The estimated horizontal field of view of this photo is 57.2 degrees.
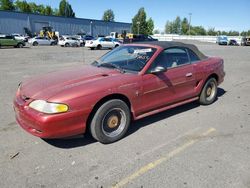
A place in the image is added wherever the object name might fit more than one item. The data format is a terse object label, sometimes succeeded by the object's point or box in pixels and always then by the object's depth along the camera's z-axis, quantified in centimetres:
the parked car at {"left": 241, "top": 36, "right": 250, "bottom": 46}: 4675
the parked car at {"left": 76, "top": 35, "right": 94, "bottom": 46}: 3319
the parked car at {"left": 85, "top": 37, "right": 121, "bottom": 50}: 2641
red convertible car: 317
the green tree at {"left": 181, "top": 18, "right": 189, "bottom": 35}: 11971
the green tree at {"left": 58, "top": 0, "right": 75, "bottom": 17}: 8431
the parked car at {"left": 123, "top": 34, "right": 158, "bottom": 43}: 3404
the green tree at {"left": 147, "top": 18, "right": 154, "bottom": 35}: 9281
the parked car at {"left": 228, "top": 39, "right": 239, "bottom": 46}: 4868
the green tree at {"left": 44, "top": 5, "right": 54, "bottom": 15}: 8700
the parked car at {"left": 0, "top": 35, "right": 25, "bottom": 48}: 2544
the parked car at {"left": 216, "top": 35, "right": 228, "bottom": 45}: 4816
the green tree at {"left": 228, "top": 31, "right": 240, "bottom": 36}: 10964
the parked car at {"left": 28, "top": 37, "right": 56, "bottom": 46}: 3325
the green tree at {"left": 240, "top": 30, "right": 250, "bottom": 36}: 9587
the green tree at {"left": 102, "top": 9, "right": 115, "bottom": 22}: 12800
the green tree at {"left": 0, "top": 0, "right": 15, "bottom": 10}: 7082
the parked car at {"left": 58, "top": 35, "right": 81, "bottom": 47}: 3131
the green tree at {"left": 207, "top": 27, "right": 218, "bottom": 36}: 11388
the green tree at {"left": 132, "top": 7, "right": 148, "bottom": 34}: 8488
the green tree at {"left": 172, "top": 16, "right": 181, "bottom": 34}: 14098
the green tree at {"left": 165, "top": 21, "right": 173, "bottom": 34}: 14538
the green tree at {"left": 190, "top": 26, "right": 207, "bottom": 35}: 11527
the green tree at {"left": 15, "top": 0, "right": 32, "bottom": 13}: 7812
